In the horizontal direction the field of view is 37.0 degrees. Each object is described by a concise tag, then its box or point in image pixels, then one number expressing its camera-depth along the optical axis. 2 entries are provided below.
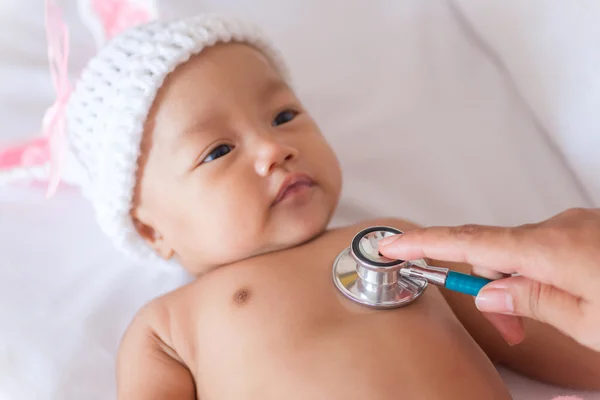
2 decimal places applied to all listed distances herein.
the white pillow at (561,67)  0.56
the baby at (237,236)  0.44
